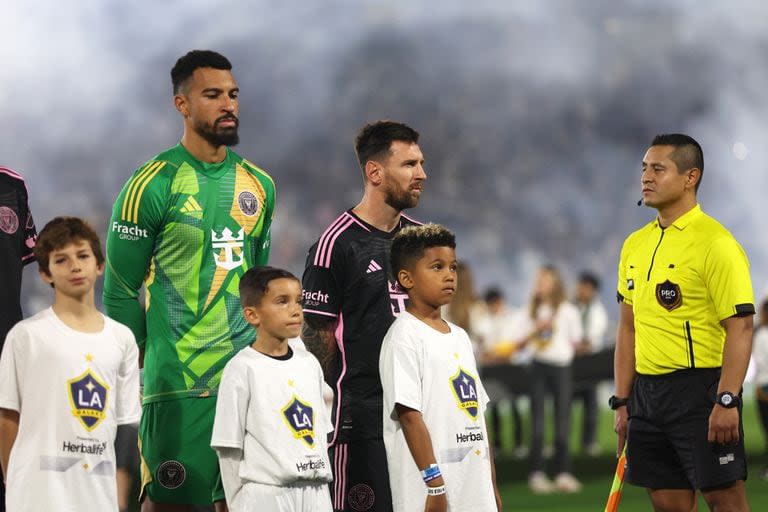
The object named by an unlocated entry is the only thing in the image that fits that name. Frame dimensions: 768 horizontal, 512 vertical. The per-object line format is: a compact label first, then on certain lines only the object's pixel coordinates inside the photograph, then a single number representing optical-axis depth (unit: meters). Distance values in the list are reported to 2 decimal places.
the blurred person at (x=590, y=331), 22.75
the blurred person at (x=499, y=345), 21.37
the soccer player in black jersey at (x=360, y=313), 8.34
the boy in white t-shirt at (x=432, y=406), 7.68
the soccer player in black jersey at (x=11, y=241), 7.56
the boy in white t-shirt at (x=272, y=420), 7.47
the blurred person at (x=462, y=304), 18.97
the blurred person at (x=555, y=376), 18.56
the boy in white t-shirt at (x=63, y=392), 6.73
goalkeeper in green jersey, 8.15
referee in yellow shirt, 9.05
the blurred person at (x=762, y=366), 20.84
